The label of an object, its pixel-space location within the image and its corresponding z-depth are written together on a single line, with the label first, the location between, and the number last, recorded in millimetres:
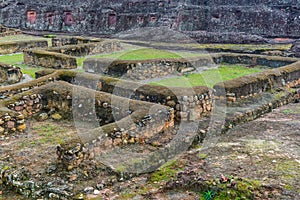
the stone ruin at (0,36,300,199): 6902
